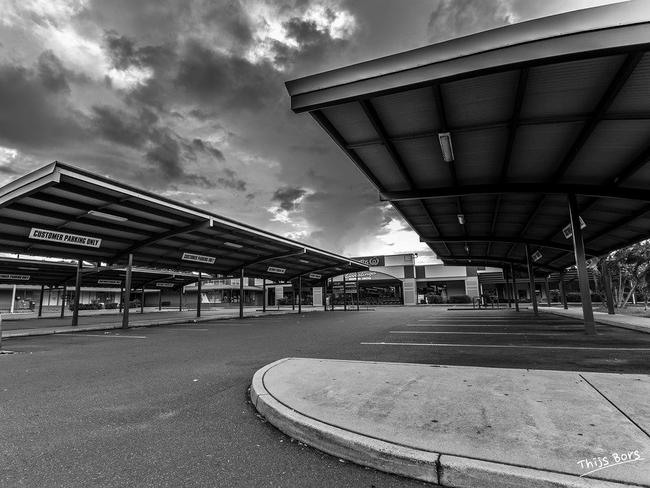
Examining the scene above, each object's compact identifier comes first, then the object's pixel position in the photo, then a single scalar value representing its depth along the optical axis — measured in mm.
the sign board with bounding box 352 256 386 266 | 56312
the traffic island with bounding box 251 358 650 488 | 2557
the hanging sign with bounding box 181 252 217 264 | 21172
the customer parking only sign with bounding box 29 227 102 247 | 13602
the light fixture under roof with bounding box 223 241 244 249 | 21039
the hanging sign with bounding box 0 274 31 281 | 27084
